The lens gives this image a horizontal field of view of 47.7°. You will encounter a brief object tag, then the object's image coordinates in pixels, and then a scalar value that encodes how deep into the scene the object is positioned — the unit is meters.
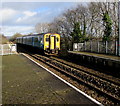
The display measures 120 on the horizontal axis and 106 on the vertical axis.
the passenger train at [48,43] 16.73
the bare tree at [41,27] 49.25
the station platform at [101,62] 9.99
